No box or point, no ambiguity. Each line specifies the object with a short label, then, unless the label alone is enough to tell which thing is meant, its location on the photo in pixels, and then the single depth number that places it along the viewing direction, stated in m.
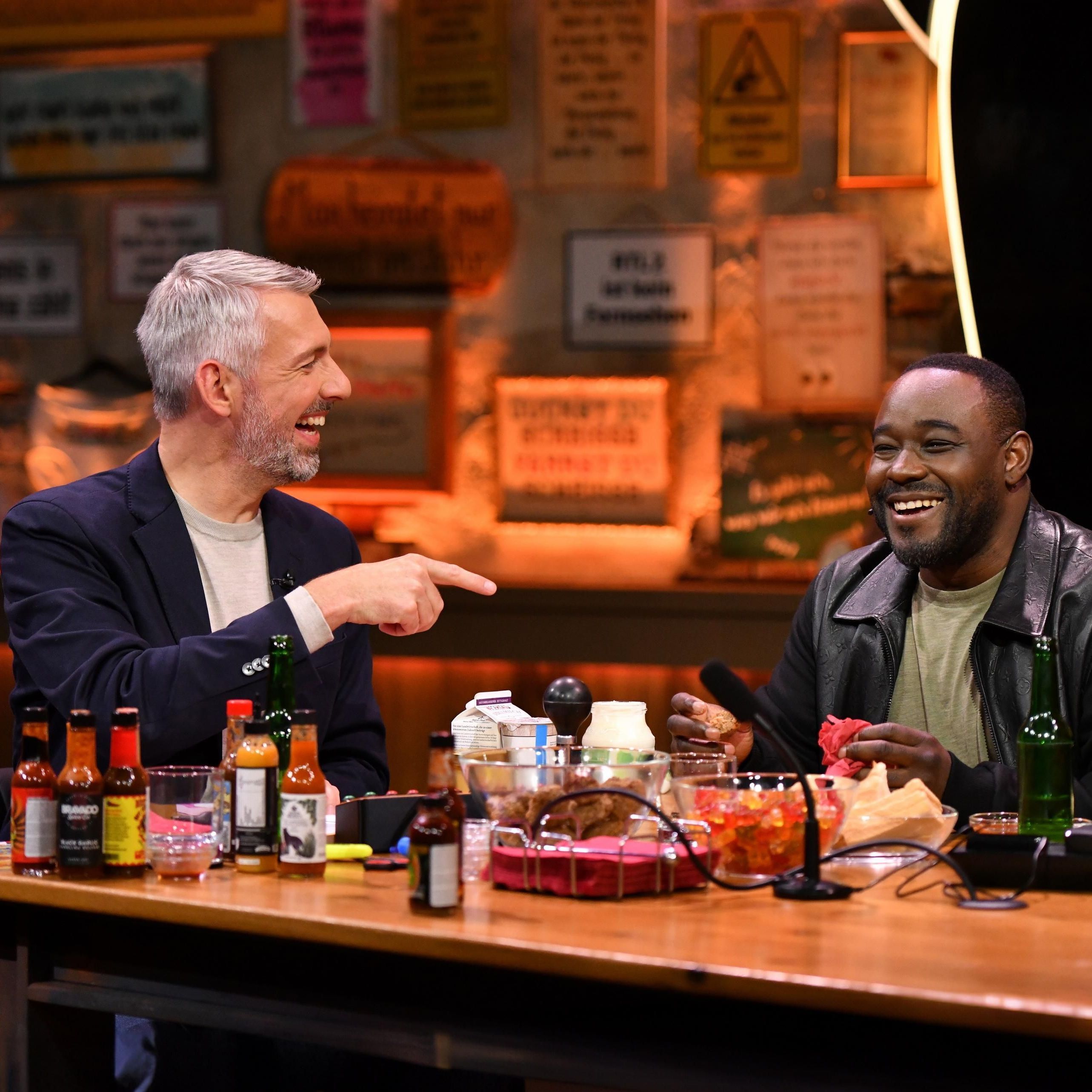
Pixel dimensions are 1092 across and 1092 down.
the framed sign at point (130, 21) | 10.12
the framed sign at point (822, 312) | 8.96
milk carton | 4.64
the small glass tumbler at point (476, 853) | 3.69
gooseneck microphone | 3.32
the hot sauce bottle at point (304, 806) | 3.59
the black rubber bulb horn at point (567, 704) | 4.65
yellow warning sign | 9.05
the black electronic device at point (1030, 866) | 3.51
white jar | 4.61
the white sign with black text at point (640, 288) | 9.29
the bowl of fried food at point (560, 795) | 3.54
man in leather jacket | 5.28
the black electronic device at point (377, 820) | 3.94
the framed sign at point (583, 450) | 9.37
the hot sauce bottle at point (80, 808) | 3.60
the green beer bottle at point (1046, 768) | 3.89
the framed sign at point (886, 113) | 8.83
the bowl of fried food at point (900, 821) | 3.79
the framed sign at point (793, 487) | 8.99
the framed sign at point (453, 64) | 9.62
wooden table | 2.74
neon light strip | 8.38
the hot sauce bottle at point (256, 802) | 3.68
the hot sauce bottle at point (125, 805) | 3.62
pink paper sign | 9.90
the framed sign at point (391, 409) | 9.82
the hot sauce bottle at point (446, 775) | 3.31
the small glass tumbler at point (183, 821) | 3.64
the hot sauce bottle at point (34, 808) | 3.71
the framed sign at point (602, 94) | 9.31
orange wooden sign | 9.73
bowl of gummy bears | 3.54
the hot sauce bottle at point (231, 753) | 3.86
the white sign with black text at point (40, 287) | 10.60
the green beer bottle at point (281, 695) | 4.05
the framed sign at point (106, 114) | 10.28
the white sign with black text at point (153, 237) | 10.31
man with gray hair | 4.52
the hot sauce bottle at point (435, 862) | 3.26
